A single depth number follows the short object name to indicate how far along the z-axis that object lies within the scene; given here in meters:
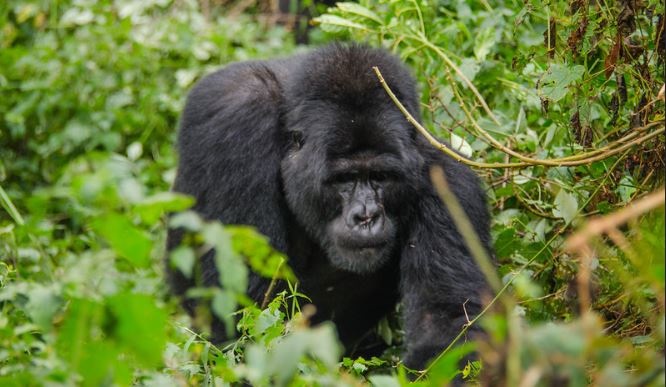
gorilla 12.12
